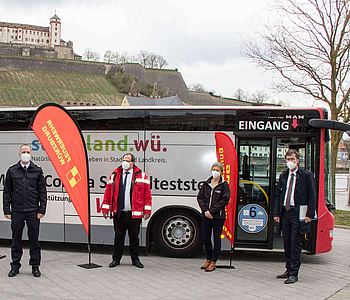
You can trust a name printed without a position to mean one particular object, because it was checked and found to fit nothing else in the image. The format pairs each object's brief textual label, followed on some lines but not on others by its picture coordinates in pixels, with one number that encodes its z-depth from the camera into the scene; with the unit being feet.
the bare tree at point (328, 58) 46.70
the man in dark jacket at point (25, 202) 18.56
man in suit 18.69
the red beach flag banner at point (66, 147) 20.12
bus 22.53
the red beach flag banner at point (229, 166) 21.08
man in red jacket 20.67
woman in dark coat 19.94
